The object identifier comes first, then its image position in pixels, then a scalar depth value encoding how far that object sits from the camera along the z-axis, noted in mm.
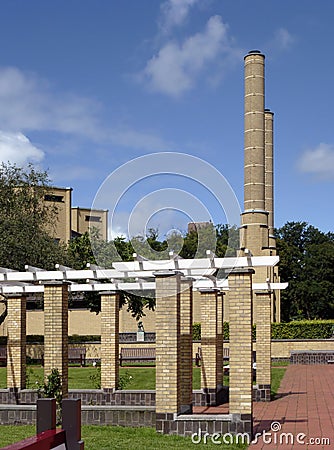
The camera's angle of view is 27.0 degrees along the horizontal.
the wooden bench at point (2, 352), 32234
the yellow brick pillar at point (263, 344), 15930
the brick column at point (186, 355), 12359
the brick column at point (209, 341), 15578
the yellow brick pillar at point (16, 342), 15641
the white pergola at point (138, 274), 11058
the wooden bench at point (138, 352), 32719
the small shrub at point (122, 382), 15812
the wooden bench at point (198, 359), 26438
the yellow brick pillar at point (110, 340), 15414
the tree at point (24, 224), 30719
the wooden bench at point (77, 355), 29594
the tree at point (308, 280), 63531
